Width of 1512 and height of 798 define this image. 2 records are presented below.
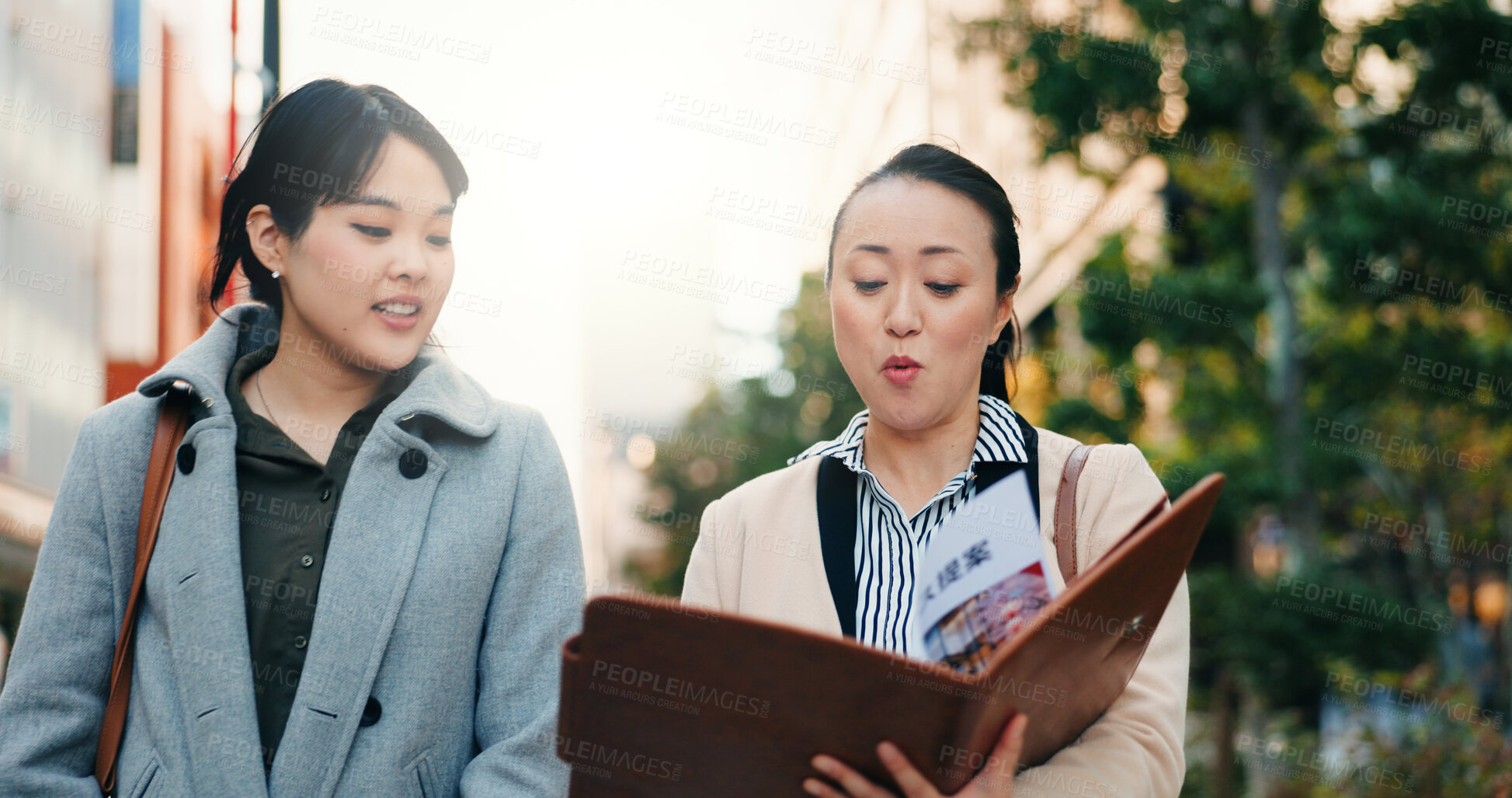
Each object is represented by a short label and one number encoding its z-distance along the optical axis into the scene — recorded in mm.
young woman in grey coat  1797
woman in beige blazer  1839
